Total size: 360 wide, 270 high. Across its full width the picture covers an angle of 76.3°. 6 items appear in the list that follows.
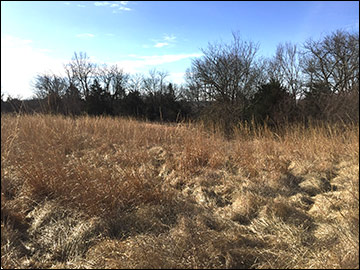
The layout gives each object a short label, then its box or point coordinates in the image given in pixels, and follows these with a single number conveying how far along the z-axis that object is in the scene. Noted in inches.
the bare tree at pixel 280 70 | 1005.3
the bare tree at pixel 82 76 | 1352.0
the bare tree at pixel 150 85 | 1629.7
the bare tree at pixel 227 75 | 683.4
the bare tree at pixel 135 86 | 1618.7
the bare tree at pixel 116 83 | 1407.6
